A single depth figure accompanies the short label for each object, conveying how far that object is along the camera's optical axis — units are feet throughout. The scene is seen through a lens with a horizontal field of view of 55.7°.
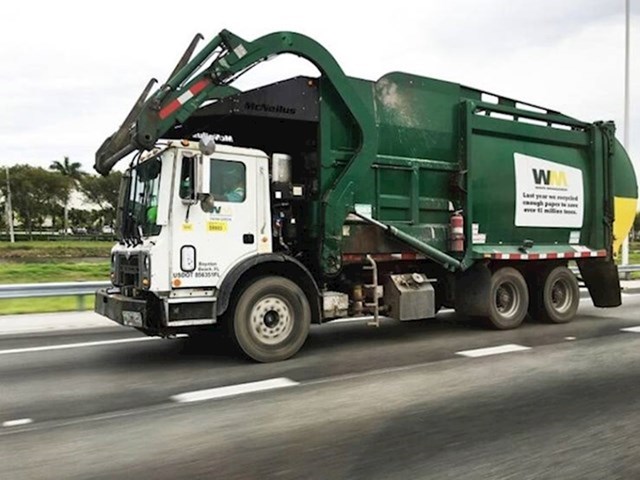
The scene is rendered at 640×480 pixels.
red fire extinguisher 29.30
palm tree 253.14
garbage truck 22.29
